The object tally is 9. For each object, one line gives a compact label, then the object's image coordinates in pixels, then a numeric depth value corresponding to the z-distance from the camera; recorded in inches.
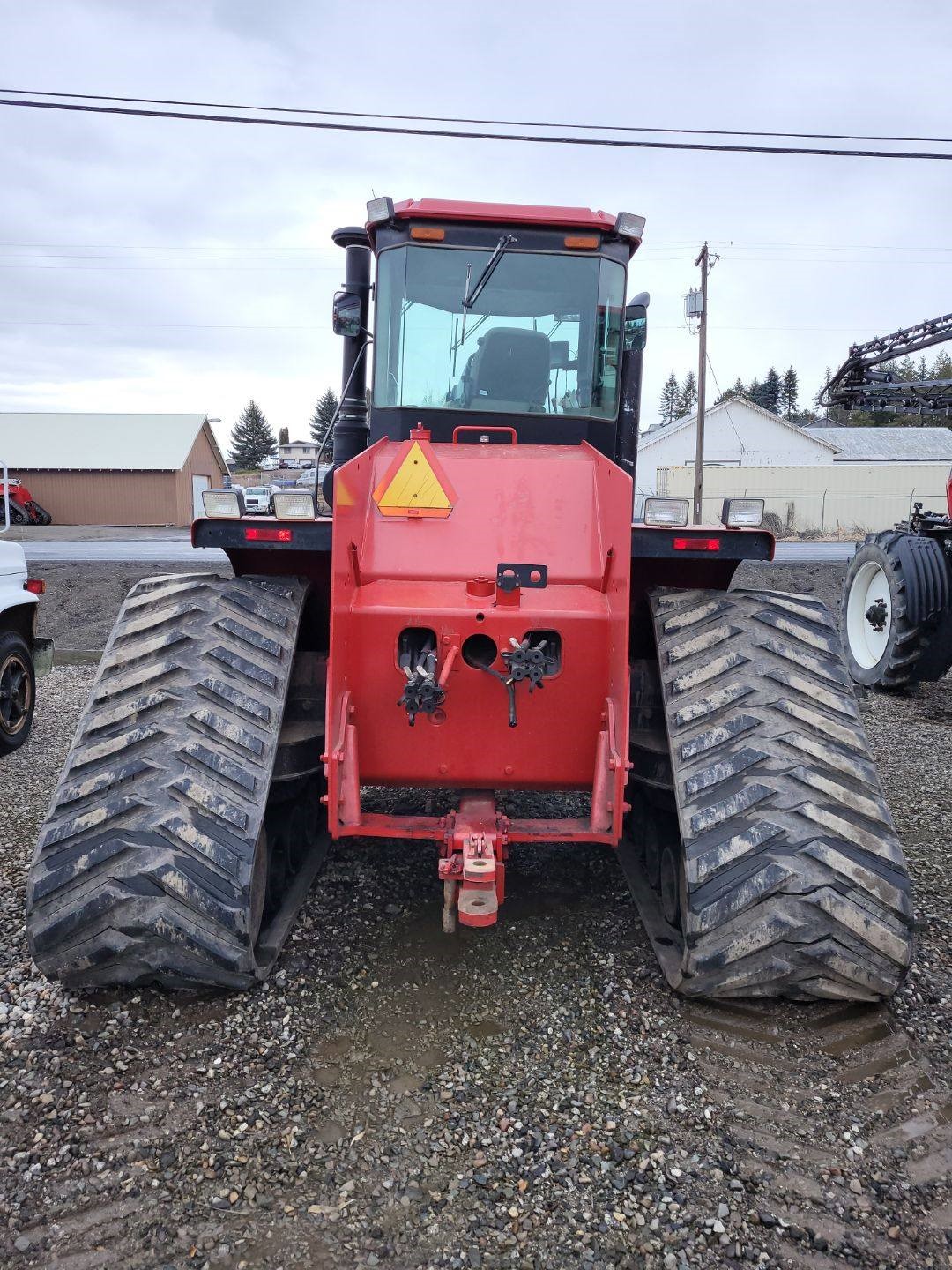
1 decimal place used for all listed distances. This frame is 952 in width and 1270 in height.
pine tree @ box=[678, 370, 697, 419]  3900.1
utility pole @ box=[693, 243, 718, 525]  1029.2
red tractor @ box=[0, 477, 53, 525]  1368.1
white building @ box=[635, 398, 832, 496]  1823.3
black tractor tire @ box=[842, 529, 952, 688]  329.7
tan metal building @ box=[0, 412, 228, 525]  1508.4
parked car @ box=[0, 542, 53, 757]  275.1
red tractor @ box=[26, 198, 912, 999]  123.5
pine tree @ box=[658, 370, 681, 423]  4552.2
